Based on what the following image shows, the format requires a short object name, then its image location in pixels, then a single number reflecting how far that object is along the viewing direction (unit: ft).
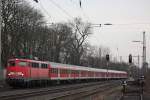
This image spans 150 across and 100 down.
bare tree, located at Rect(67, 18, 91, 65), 329.93
